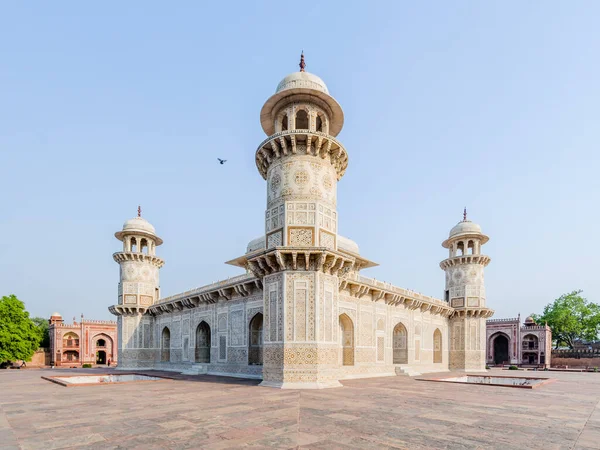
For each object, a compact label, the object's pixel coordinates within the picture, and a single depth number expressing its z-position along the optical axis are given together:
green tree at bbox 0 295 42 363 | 33.72
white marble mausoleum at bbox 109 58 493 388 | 14.32
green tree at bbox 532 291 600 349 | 49.50
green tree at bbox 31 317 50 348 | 45.72
